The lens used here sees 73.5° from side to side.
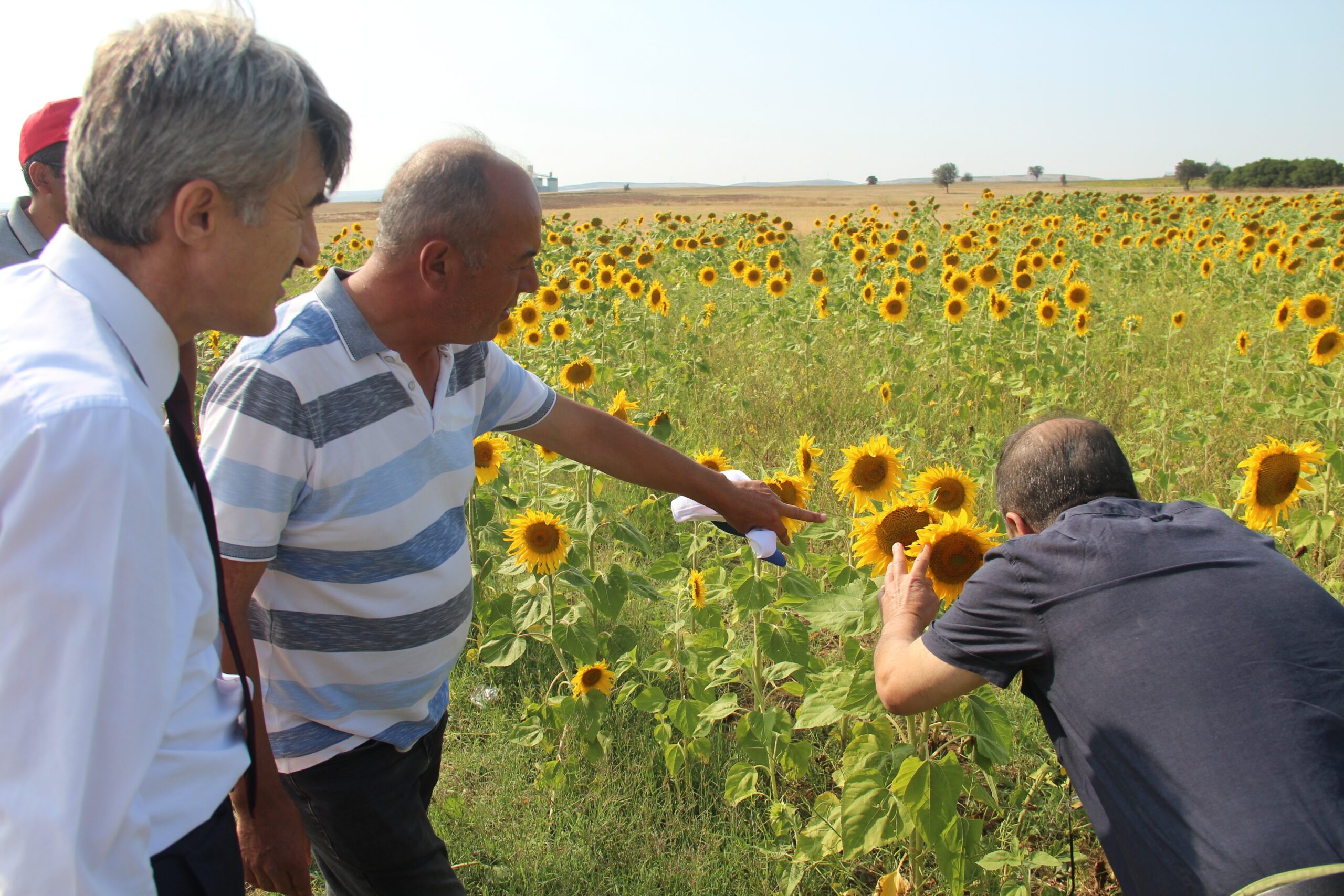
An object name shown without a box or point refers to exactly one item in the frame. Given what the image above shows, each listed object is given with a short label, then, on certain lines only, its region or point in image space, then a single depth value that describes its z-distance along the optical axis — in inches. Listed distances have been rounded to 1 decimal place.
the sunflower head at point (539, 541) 115.9
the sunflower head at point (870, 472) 115.9
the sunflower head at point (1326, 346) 218.2
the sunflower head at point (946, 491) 106.5
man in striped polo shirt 69.6
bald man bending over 60.7
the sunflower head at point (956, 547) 87.1
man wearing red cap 105.9
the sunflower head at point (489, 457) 139.6
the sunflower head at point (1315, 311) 261.3
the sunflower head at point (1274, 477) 117.4
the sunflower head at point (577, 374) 168.1
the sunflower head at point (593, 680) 119.3
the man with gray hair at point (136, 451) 34.6
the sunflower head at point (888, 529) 94.0
